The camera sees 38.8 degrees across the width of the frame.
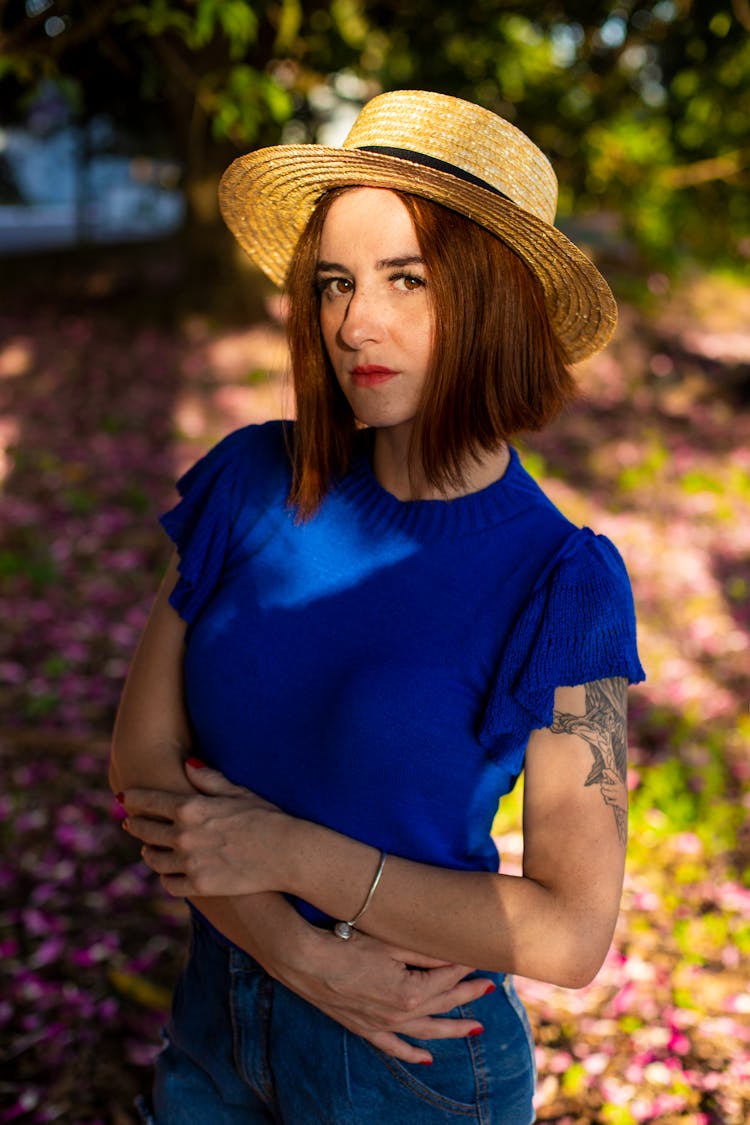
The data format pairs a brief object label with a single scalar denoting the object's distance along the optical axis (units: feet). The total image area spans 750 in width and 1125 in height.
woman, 4.82
